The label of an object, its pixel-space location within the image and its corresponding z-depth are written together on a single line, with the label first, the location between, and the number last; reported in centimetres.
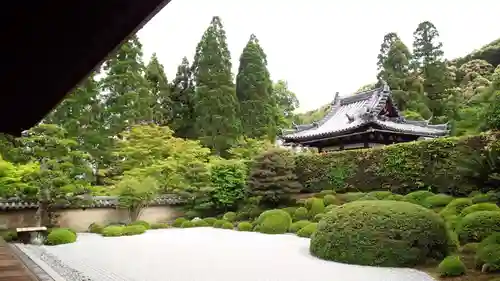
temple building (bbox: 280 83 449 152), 1923
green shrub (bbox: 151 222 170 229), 1723
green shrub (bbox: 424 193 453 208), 1260
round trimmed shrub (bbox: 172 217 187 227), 1797
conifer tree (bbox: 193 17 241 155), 2623
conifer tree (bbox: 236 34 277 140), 2811
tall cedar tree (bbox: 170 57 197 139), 3056
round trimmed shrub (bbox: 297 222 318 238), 1299
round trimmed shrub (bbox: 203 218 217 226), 1736
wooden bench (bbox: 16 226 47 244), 1286
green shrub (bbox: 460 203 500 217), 959
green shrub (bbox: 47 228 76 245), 1274
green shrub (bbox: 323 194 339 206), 1558
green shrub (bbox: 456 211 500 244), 856
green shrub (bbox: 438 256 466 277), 716
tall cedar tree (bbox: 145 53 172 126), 3083
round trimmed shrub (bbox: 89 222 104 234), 1628
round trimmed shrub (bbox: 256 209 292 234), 1416
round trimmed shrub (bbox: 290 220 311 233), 1392
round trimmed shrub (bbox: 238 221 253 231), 1540
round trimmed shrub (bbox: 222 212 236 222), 1746
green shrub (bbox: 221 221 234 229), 1620
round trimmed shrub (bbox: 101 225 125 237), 1509
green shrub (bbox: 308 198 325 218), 1497
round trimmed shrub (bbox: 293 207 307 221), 1508
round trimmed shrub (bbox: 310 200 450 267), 791
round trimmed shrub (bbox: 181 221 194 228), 1744
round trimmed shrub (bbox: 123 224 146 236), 1525
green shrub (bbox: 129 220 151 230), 1678
